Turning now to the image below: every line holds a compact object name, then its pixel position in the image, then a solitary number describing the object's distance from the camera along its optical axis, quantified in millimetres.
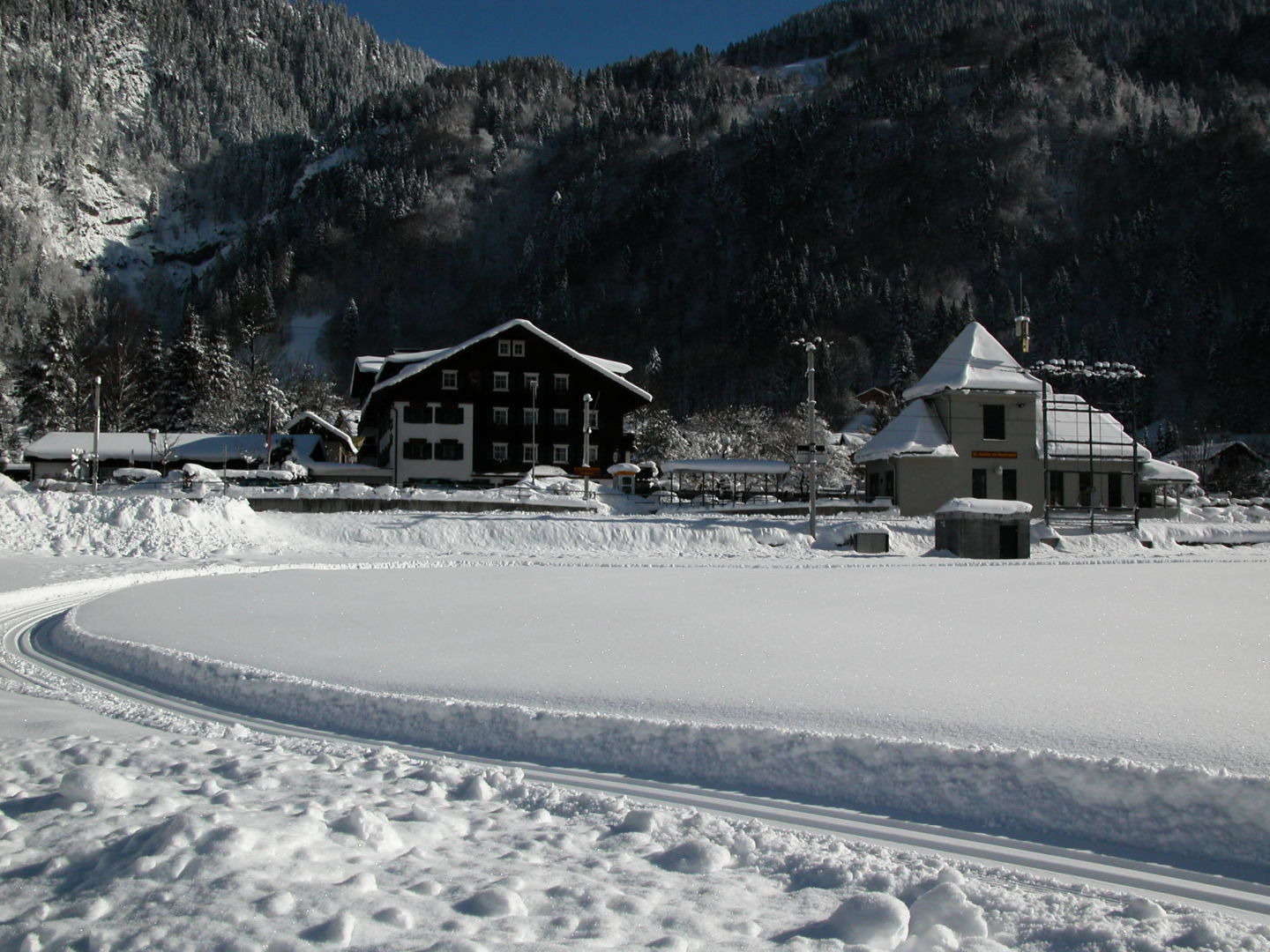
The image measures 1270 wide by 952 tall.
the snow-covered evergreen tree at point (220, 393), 90625
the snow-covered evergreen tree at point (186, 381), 91500
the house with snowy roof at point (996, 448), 49812
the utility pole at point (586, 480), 46350
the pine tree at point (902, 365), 146125
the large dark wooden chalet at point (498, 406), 63750
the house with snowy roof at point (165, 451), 70125
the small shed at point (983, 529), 34938
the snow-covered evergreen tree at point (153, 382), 92500
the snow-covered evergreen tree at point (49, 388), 86312
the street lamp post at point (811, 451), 34938
